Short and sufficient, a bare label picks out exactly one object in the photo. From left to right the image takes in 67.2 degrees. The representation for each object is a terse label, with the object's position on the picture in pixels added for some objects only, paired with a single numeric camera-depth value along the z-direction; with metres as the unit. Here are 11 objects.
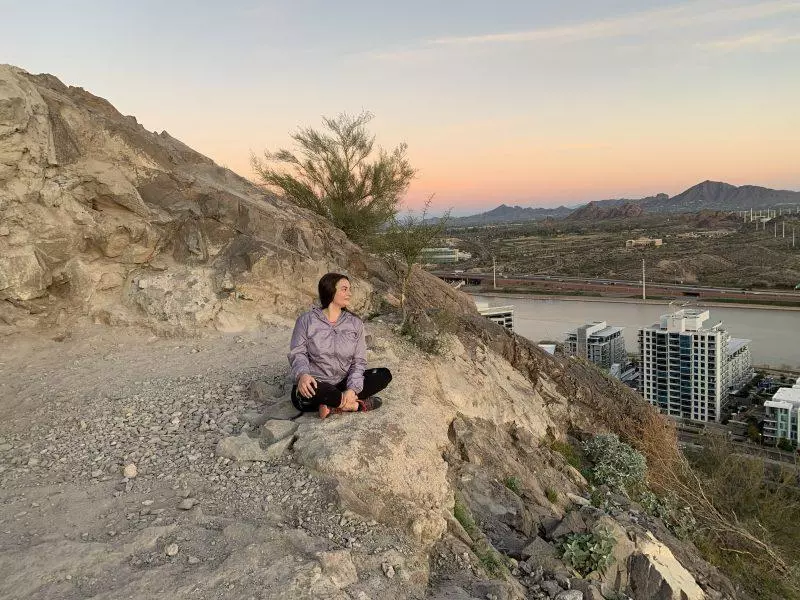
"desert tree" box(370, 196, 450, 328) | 7.80
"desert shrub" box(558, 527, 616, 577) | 3.94
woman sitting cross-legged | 4.10
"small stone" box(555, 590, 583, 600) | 3.41
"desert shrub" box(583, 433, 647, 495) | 6.33
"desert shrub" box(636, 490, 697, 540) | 5.86
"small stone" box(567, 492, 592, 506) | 5.65
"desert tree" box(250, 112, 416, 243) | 10.77
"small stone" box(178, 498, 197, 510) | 3.31
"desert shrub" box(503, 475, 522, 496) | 5.12
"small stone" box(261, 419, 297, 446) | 4.00
